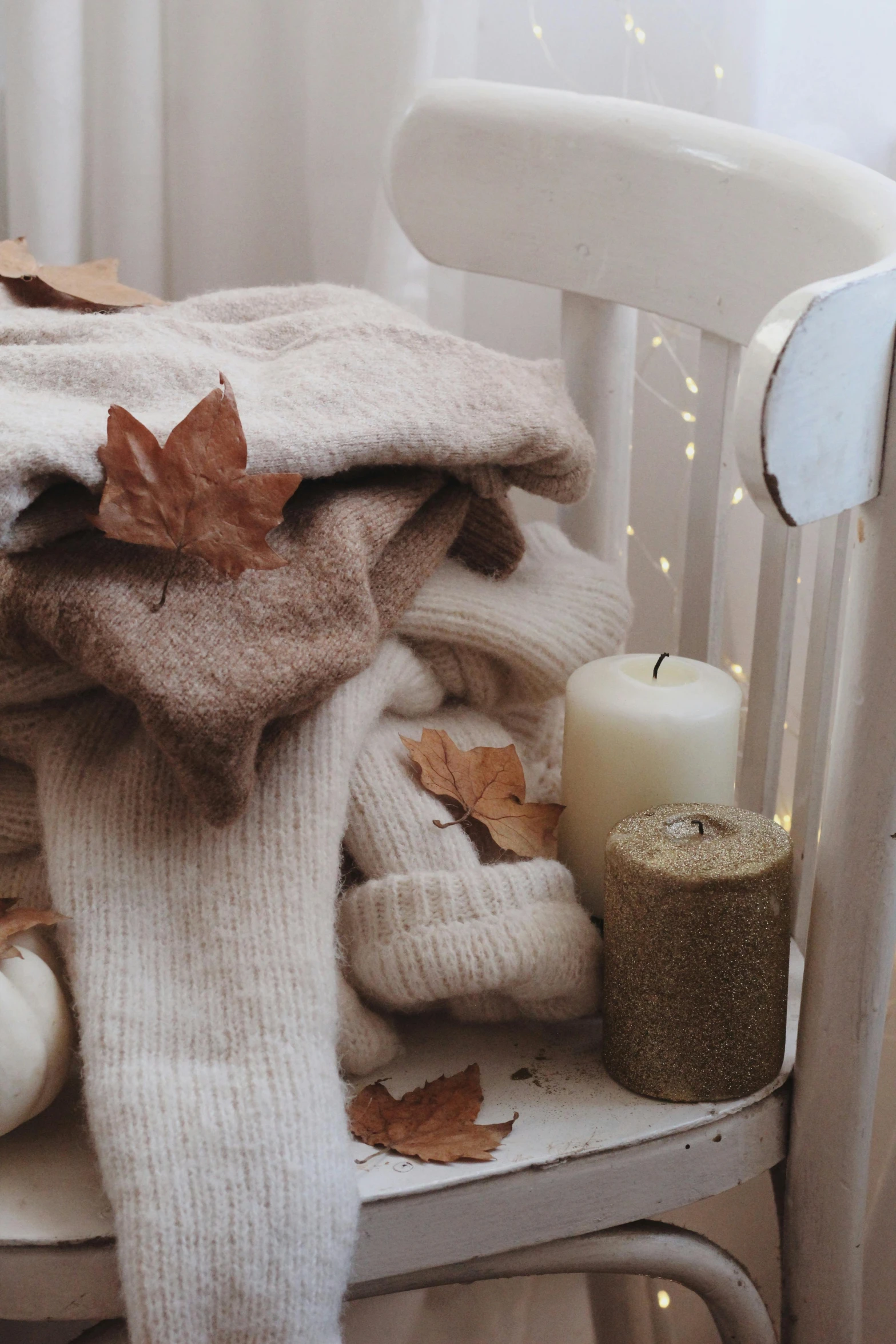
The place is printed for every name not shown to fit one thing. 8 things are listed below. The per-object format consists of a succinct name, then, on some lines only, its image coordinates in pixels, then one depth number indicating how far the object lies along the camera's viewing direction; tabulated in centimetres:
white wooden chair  117
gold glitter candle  123
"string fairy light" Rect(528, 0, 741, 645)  161
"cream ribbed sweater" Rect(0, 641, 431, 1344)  118
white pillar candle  129
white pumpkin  120
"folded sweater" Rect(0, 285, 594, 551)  121
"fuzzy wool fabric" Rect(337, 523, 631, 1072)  125
